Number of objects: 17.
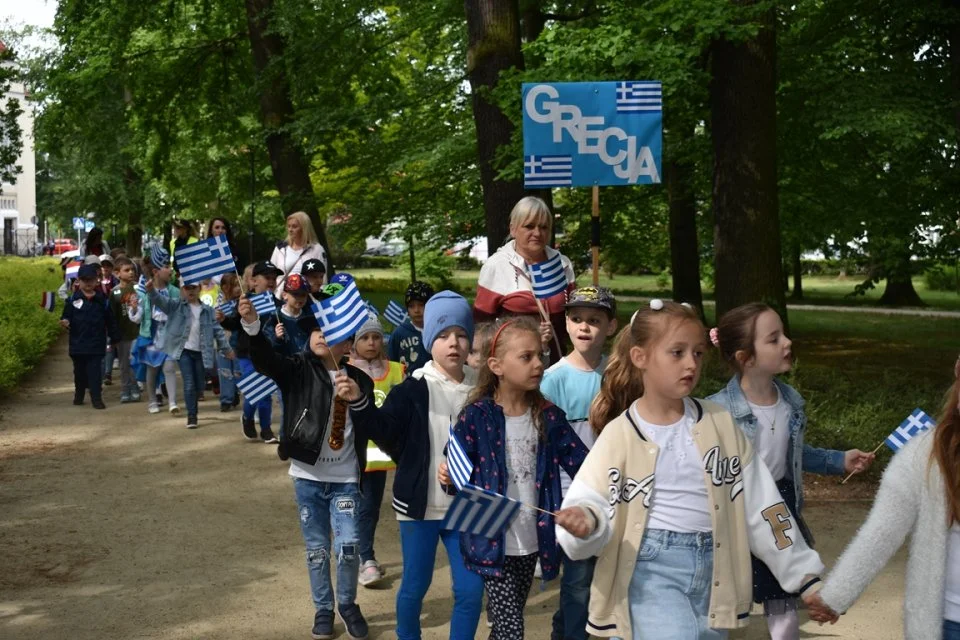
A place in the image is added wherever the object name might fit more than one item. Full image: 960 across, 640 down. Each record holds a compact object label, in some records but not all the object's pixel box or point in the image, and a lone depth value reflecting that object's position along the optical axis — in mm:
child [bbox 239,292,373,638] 6699
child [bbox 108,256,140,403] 16422
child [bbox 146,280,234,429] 14602
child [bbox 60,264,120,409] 15891
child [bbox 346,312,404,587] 7238
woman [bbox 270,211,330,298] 11281
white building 108375
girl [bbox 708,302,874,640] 5453
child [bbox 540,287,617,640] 6301
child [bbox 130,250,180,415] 15023
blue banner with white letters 9766
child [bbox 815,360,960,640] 3773
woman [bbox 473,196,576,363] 7910
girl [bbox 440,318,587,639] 5266
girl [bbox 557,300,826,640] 4430
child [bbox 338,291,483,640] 5879
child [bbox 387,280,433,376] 8609
